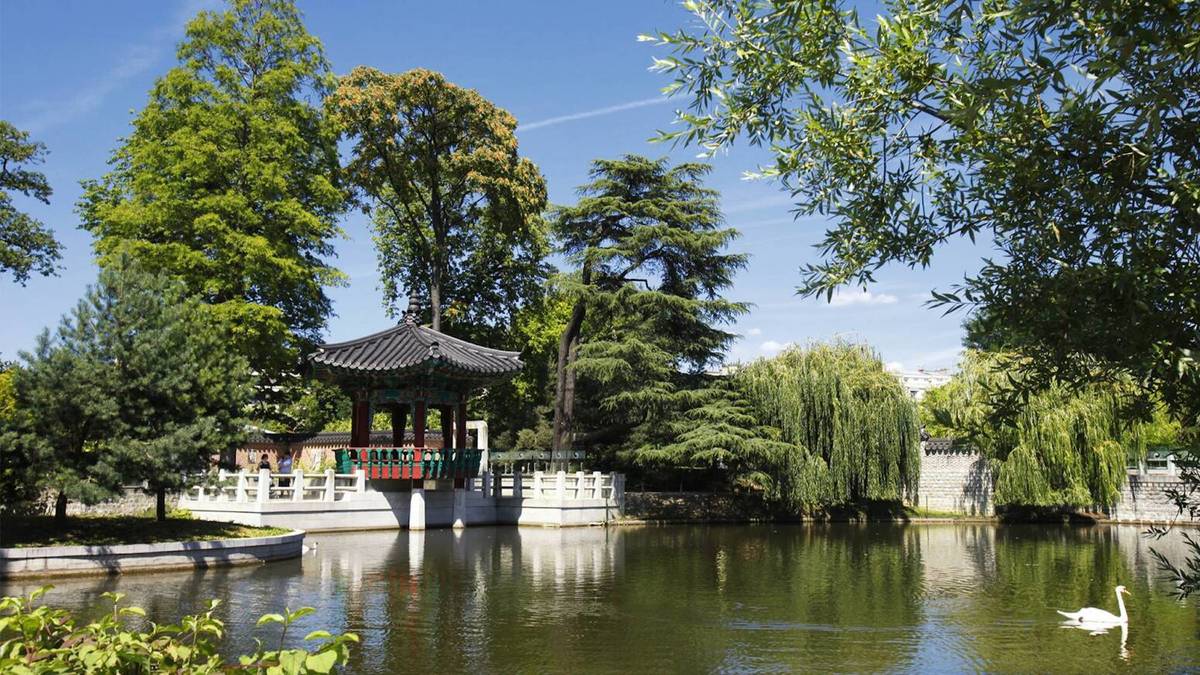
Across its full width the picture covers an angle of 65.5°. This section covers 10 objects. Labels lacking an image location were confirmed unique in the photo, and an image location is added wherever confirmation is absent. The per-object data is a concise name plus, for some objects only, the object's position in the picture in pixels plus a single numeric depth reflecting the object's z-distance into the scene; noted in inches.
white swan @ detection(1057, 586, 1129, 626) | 370.9
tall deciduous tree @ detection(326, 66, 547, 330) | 967.6
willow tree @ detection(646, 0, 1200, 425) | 148.8
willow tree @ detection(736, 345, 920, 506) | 965.2
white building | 4482.5
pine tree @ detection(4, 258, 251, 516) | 474.6
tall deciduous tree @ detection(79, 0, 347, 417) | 838.5
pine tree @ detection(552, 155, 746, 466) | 959.0
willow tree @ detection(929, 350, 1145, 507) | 971.9
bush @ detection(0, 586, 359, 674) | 140.9
